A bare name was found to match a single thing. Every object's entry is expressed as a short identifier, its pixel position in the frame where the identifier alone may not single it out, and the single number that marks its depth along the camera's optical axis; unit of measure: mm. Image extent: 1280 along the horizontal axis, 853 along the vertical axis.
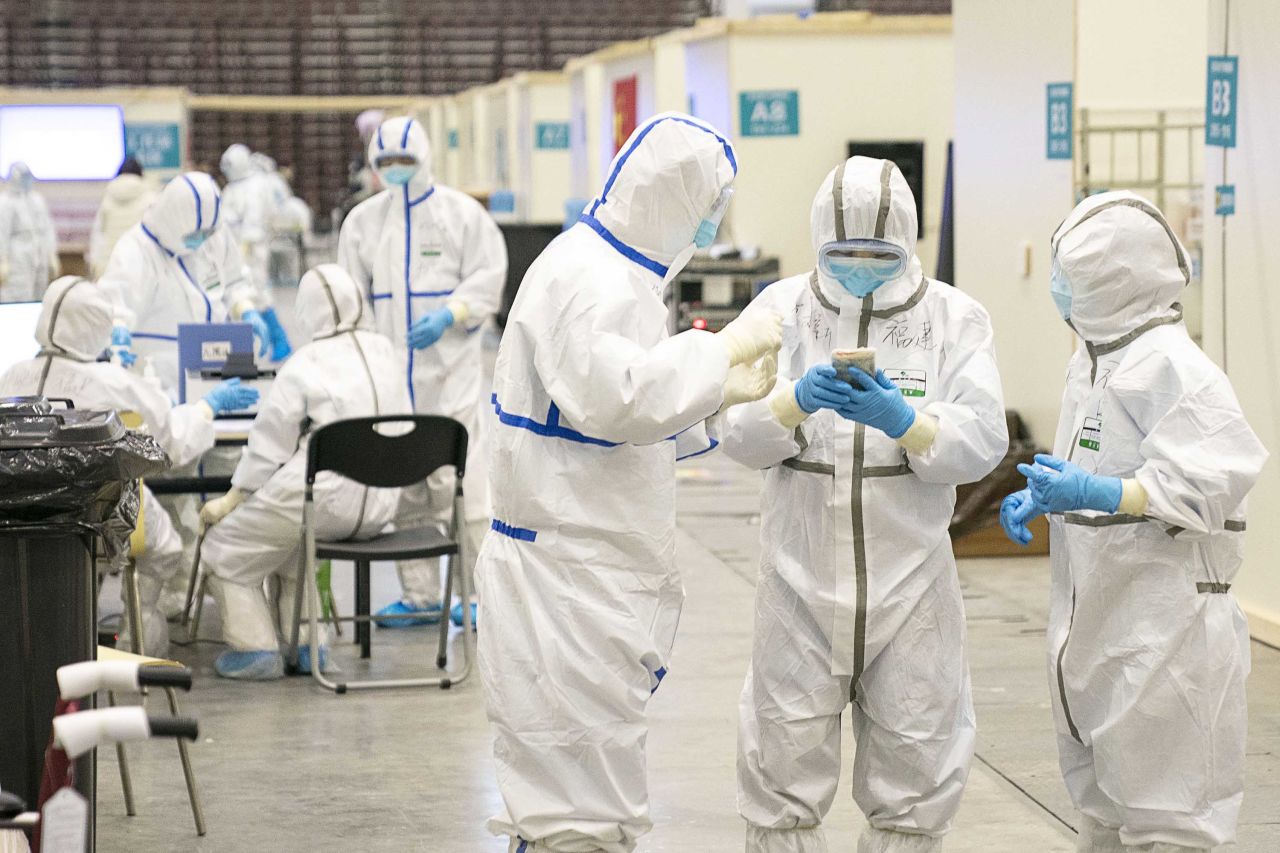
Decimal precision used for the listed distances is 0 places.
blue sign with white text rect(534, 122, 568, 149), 33094
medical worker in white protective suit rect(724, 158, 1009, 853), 5527
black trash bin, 5566
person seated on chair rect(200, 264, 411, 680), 9430
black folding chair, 9109
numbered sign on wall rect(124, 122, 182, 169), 33719
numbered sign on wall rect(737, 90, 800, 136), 21141
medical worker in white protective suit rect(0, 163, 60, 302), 26875
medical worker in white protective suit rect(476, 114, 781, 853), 5129
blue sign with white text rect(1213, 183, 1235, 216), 10148
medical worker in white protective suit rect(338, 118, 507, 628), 11453
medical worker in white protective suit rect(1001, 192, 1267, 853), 5340
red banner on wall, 26553
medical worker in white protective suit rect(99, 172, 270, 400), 11797
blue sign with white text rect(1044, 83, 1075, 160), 12516
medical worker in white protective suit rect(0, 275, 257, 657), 8469
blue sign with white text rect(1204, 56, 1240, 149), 10008
